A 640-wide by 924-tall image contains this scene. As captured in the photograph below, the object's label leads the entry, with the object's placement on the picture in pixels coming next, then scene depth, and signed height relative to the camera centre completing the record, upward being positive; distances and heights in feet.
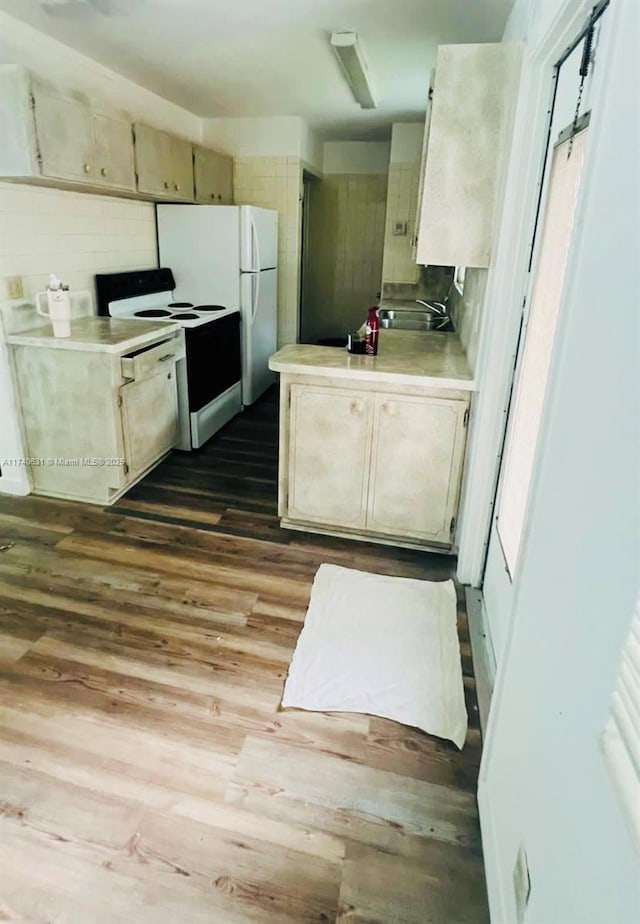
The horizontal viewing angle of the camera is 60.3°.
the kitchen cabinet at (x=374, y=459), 8.27 -2.94
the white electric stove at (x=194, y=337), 11.99 -1.83
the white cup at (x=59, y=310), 9.37 -1.00
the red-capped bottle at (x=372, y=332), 9.01 -1.12
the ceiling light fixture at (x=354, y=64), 8.96 +3.38
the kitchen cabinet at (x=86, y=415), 9.59 -2.83
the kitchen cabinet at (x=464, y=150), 6.77 +1.37
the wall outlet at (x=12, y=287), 9.26 -0.66
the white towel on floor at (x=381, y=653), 6.04 -4.54
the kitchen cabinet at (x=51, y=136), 8.18 +1.69
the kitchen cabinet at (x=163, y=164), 11.22 +1.79
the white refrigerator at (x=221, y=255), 13.52 -0.03
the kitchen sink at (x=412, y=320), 13.35 -1.38
